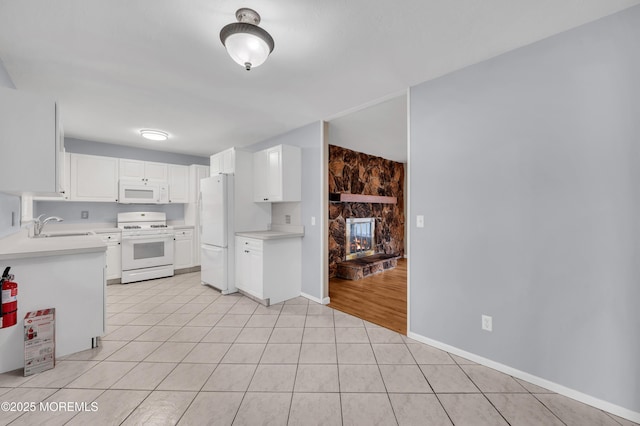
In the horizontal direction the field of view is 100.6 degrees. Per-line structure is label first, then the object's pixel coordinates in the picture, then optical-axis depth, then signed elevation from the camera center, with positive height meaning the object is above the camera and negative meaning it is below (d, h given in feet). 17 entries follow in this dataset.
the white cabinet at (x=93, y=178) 13.56 +1.93
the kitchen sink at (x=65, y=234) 11.59 -0.86
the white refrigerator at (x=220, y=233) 12.53 -0.93
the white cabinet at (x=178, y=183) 16.57 +1.94
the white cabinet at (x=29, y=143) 6.25 +1.74
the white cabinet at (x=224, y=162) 12.84 +2.64
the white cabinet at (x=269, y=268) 11.06 -2.38
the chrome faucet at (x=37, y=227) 10.92 -0.51
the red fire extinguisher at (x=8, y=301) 5.72 -1.89
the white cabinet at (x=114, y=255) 13.65 -2.14
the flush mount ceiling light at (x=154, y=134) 12.80 +3.92
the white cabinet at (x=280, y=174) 11.75 +1.83
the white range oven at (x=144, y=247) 14.06 -1.80
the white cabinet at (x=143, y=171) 14.96 +2.56
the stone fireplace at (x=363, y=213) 16.08 +0.01
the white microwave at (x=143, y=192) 14.76 +1.26
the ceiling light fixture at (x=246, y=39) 5.26 +3.56
